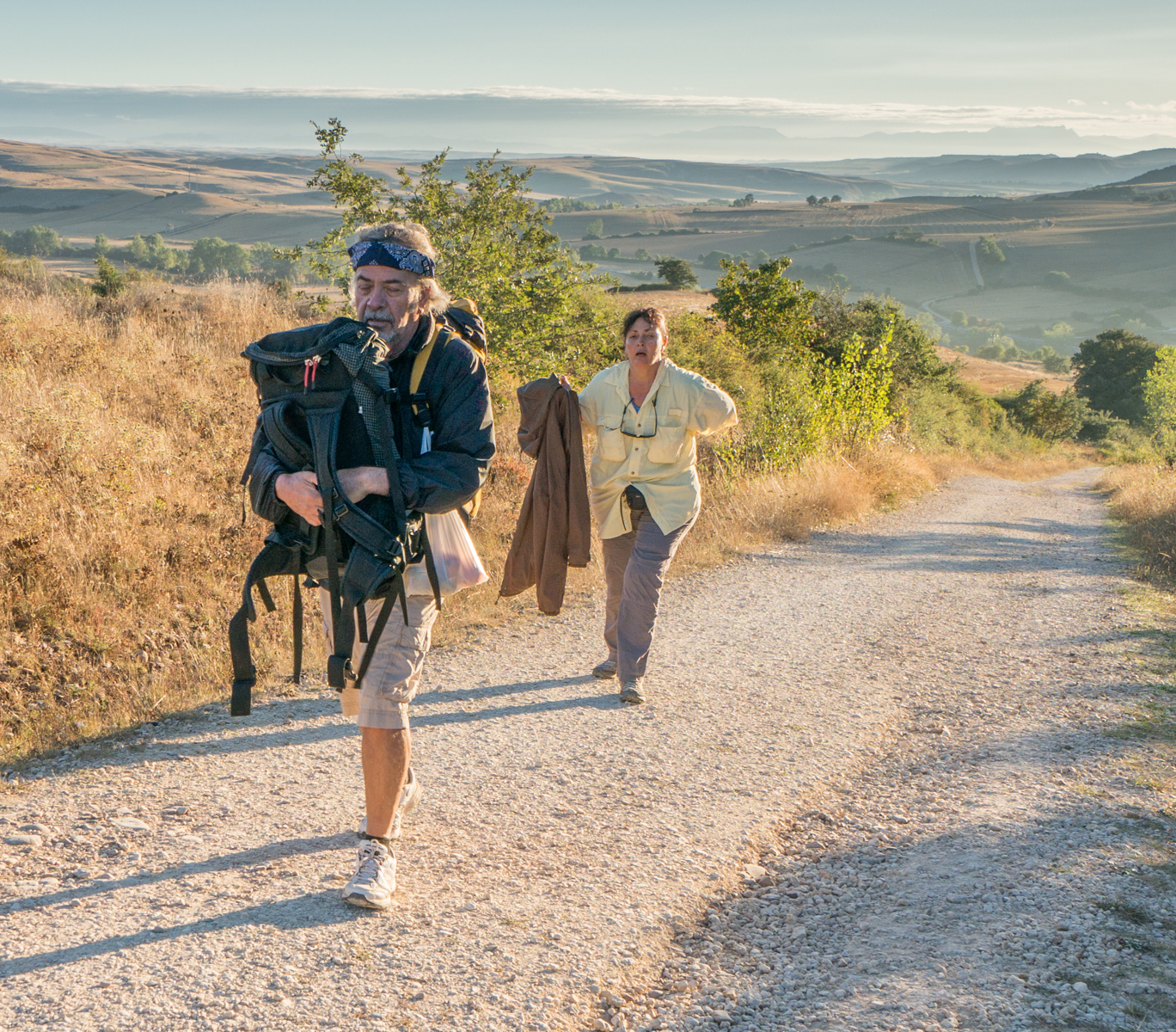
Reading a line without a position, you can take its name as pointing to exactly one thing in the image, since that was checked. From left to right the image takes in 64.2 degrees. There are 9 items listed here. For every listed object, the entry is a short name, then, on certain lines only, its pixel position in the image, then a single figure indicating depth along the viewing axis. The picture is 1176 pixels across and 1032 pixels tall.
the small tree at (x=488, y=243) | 9.79
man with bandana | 2.90
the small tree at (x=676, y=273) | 61.28
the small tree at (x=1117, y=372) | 61.12
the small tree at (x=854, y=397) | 14.33
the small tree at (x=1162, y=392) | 47.53
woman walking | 5.29
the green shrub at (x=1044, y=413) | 51.56
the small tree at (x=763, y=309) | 21.12
